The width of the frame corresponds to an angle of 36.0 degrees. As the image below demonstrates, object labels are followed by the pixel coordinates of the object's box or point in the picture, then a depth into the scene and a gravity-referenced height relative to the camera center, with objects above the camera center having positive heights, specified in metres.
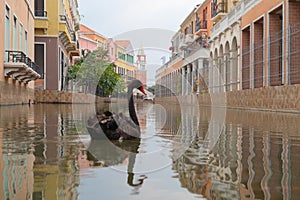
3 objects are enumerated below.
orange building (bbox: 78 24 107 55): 65.44 +9.07
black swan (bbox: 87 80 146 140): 5.76 -0.34
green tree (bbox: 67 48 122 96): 38.41 +2.21
